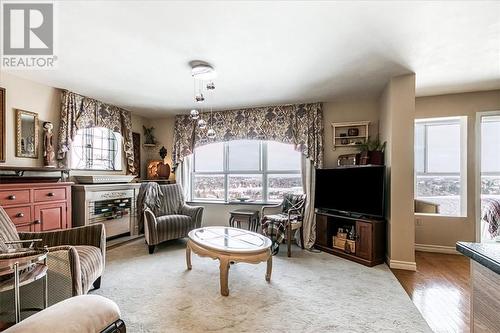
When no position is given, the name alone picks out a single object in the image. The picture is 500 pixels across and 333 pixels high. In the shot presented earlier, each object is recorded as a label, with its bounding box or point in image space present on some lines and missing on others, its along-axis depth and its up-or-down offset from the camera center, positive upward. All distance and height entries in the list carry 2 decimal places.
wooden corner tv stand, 3.41 -1.05
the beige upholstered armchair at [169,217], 3.78 -0.82
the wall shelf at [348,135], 4.24 +0.53
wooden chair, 3.90 -0.79
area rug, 2.02 -1.27
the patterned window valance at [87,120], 3.80 +0.80
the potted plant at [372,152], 3.74 +0.20
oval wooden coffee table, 2.55 -0.88
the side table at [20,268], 1.45 -0.59
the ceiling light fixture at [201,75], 2.85 +1.10
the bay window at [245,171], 4.87 -0.10
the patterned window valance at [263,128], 4.46 +0.74
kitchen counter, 0.85 -0.33
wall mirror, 3.27 +0.44
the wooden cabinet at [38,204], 2.79 -0.45
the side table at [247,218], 4.44 -0.91
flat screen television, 3.49 -0.37
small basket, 3.66 -1.16
